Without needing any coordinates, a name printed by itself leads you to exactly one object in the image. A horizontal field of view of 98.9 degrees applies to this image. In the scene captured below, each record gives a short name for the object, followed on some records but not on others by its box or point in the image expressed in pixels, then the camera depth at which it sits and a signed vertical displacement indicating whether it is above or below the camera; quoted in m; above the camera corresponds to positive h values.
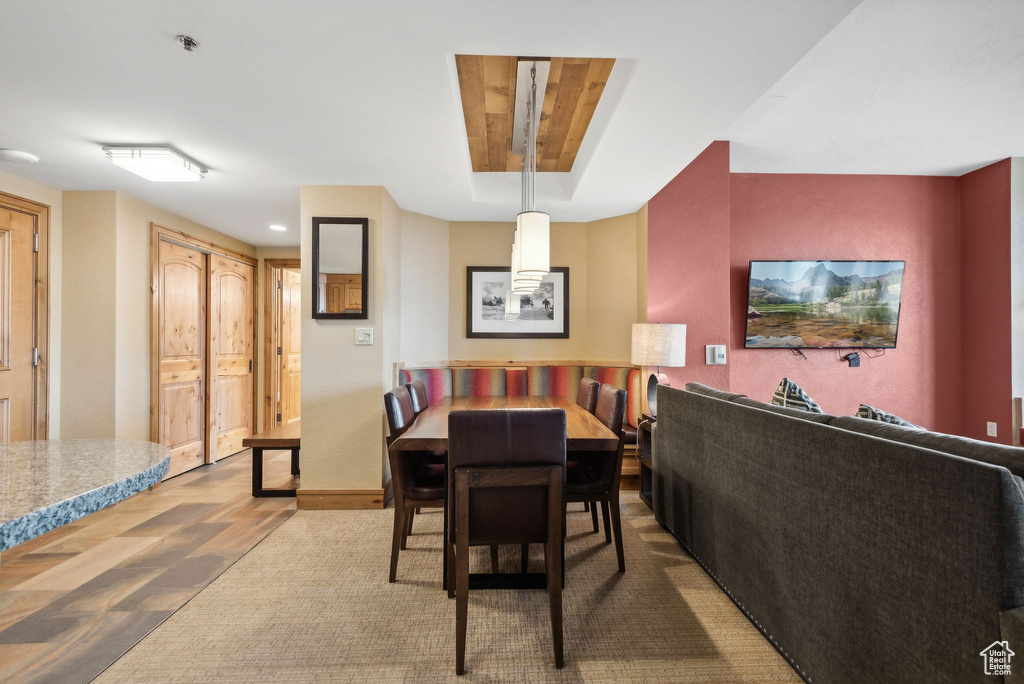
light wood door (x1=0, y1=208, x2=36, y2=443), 2.87 +0.09
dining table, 1.78 -0.46
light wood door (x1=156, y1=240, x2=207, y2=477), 3.78 -0.14
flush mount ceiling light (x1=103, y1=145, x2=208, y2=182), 2.49 +1.02
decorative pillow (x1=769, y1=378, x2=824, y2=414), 2.05 -0.29
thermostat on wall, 3.42 -0.12
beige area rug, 1.57 -1.20
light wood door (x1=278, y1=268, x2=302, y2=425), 5.40 -0.14
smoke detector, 1.61 +1.10
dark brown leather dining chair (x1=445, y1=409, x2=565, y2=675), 1.59 -0.53
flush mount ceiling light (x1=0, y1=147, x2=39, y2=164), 2.57 +1.08
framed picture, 4.12 +0.28
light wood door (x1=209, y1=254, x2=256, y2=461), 4.44 -0.18
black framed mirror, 3.21 +0.56
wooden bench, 3.37 -0.84
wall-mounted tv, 3.70 +0.27
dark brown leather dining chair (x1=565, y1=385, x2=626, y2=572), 2.20 -0.73
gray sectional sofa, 0.93 -0.55
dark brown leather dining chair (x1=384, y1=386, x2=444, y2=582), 2.13 -0.72
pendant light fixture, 2.31 +0.51
